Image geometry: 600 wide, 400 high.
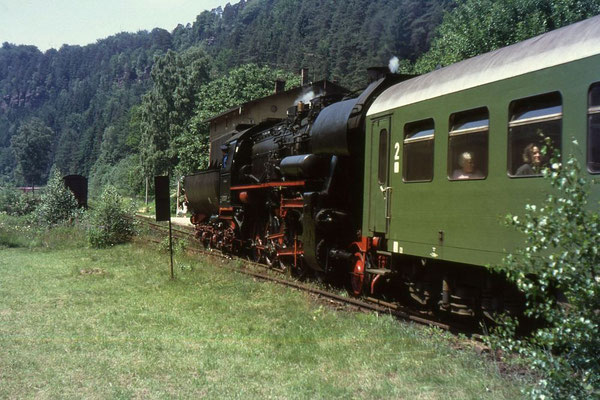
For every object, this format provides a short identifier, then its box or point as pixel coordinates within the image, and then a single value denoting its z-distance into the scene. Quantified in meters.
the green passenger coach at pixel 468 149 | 5.44
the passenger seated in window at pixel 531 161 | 5.73
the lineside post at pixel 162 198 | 13.46
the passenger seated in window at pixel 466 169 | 6.64
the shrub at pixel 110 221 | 20.75
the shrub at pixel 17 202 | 35.53
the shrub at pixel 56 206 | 25.92
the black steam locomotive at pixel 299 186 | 10.34
